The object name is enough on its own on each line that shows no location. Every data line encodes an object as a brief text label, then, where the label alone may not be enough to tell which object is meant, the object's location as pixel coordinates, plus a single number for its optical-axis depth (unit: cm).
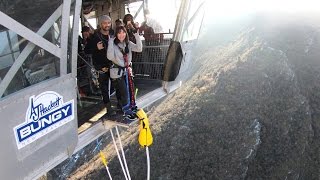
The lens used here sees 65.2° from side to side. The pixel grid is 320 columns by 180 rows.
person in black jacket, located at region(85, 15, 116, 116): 416
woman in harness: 405
